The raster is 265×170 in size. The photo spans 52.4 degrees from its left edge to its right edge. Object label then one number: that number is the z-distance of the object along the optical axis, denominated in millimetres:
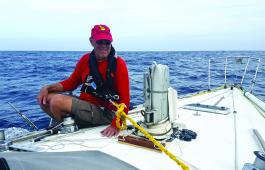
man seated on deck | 2822
